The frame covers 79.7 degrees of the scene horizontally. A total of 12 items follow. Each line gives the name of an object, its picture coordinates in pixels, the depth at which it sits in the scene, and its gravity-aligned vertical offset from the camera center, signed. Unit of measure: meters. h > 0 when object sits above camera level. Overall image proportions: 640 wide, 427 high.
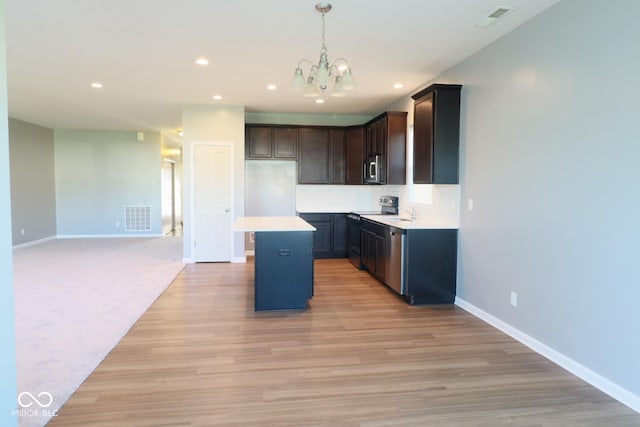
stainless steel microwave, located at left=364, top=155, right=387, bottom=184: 5.82 +0.40
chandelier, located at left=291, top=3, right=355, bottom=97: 2.91 +0.91
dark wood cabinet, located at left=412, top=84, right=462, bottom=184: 4.08 +0.68
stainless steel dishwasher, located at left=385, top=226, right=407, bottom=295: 4.22 -0.73
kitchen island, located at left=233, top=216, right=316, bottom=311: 3.93 -0.74
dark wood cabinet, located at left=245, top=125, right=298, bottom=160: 6.86 +0.96
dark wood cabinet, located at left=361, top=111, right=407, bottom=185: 5.51 +0.73
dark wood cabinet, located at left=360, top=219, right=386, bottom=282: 4.90 -0.72
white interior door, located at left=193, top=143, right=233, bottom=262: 6.39 -0.14
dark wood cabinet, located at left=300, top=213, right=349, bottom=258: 6.78 -0.69
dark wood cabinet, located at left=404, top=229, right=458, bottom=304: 4.14 -0.75
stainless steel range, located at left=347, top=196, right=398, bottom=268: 6.08 -0.42
